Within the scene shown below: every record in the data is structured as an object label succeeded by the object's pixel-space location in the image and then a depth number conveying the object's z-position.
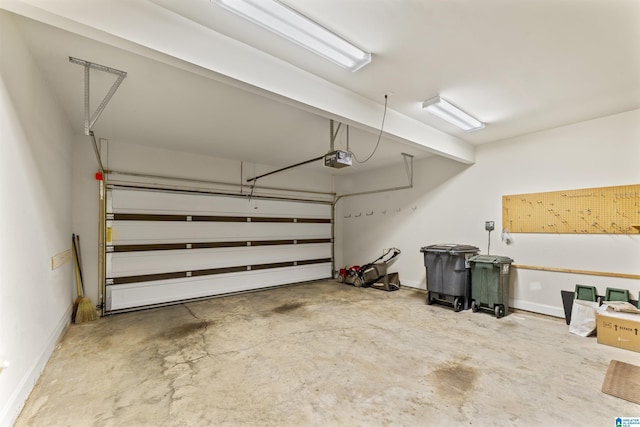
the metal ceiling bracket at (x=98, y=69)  2.31
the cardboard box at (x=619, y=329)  2.85
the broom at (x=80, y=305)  3.76
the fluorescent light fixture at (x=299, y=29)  1.77
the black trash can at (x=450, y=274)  4.31
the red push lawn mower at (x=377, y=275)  5.87
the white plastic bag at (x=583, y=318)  3.26
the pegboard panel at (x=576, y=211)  3.44
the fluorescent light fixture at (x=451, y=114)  3.18
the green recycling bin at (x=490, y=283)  4.00
